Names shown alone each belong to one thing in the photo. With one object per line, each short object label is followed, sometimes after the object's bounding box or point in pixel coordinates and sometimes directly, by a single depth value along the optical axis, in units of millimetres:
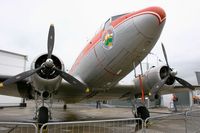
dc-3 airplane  7395
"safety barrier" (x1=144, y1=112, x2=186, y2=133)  6712
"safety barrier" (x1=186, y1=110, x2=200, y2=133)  8195
